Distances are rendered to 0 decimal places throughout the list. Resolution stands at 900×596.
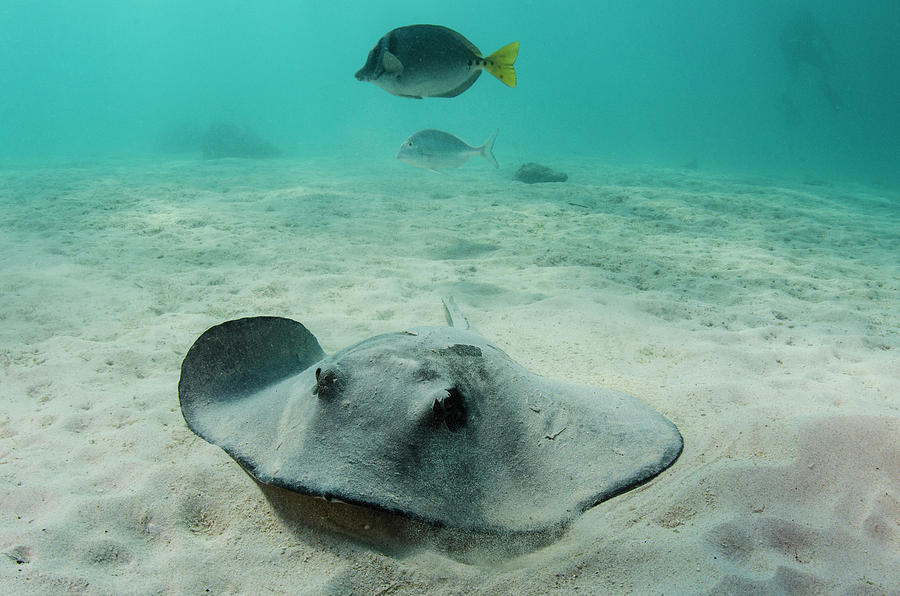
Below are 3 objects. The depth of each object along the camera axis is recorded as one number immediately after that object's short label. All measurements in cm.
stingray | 149
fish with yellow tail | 370
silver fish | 681
